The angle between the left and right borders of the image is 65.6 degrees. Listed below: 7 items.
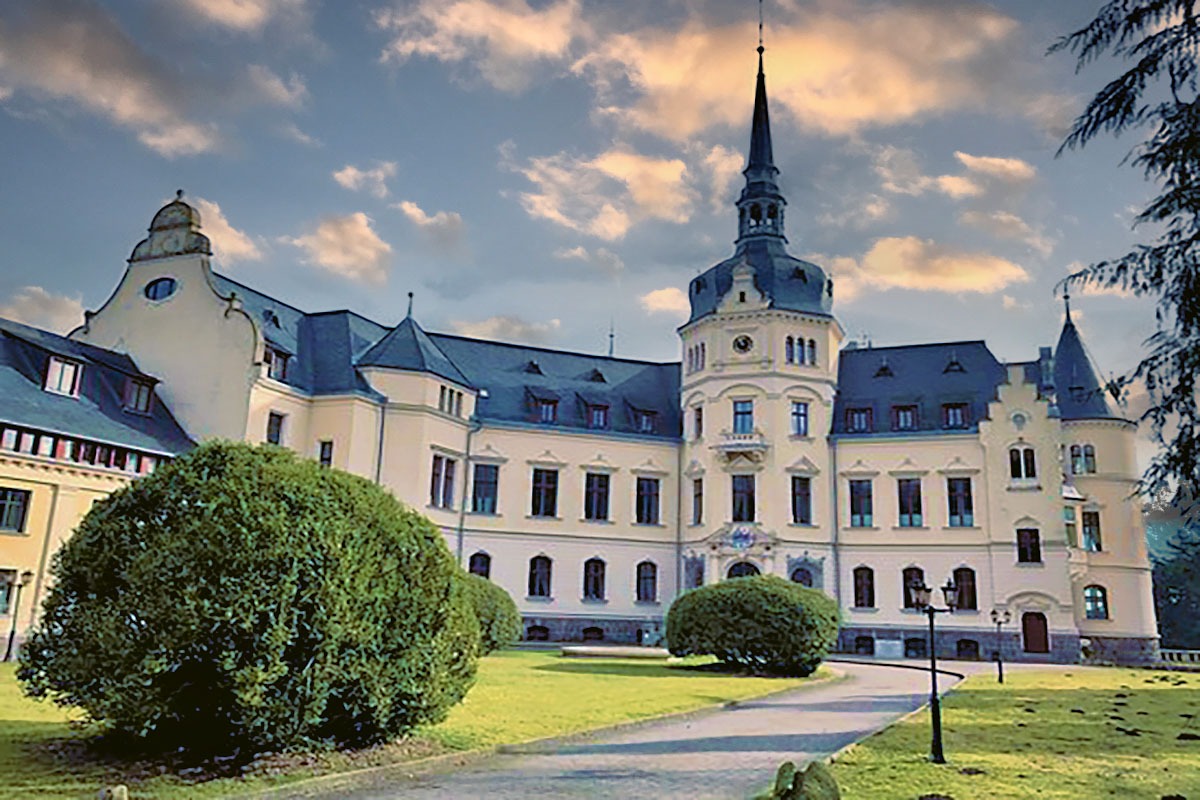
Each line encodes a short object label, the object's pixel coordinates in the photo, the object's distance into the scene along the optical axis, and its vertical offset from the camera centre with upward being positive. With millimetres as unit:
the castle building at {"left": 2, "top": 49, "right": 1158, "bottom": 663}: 39625 +7248
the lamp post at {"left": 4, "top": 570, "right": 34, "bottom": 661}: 25234 +417
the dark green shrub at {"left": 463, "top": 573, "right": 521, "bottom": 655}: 26734 +156
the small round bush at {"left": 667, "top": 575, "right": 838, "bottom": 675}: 25750 +133
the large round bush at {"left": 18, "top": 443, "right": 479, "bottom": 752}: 10047 -22
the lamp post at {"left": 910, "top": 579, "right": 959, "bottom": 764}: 11695 +353
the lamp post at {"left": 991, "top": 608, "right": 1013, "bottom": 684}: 39647 +907
